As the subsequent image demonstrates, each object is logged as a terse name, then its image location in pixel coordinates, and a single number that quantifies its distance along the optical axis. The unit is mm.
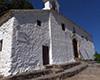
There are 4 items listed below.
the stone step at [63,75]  4242
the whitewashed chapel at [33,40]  5882
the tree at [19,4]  12250
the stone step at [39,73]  4833
